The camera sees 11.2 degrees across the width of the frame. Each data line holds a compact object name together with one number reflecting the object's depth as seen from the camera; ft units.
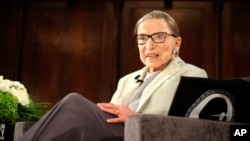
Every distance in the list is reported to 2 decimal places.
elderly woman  13.43
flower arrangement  14.30
